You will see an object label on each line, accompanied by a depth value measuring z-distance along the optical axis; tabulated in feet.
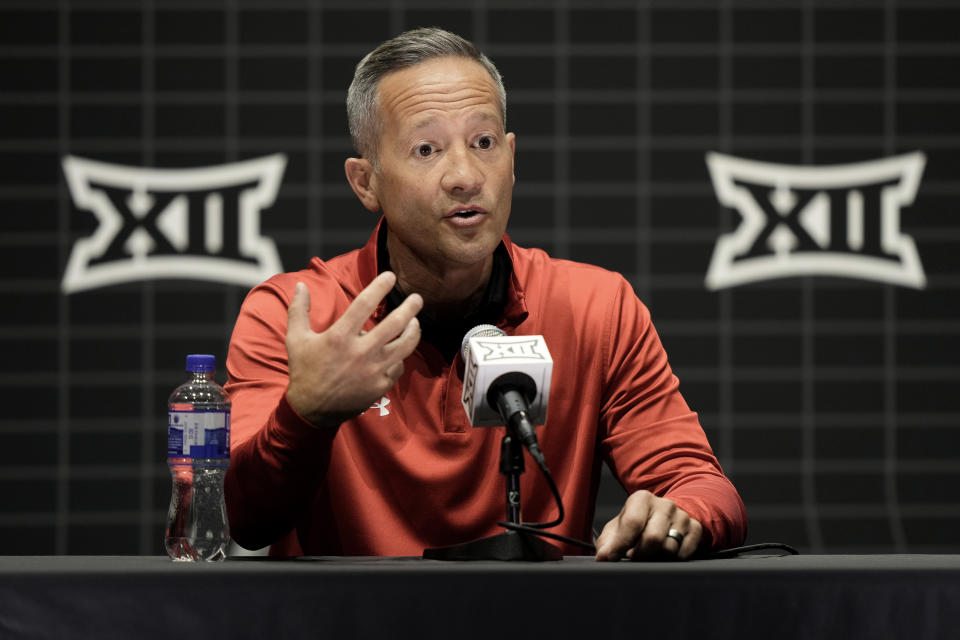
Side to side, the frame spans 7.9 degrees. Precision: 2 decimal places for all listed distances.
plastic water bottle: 20.78
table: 20.13
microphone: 20.66
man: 21.50
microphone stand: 20.60
